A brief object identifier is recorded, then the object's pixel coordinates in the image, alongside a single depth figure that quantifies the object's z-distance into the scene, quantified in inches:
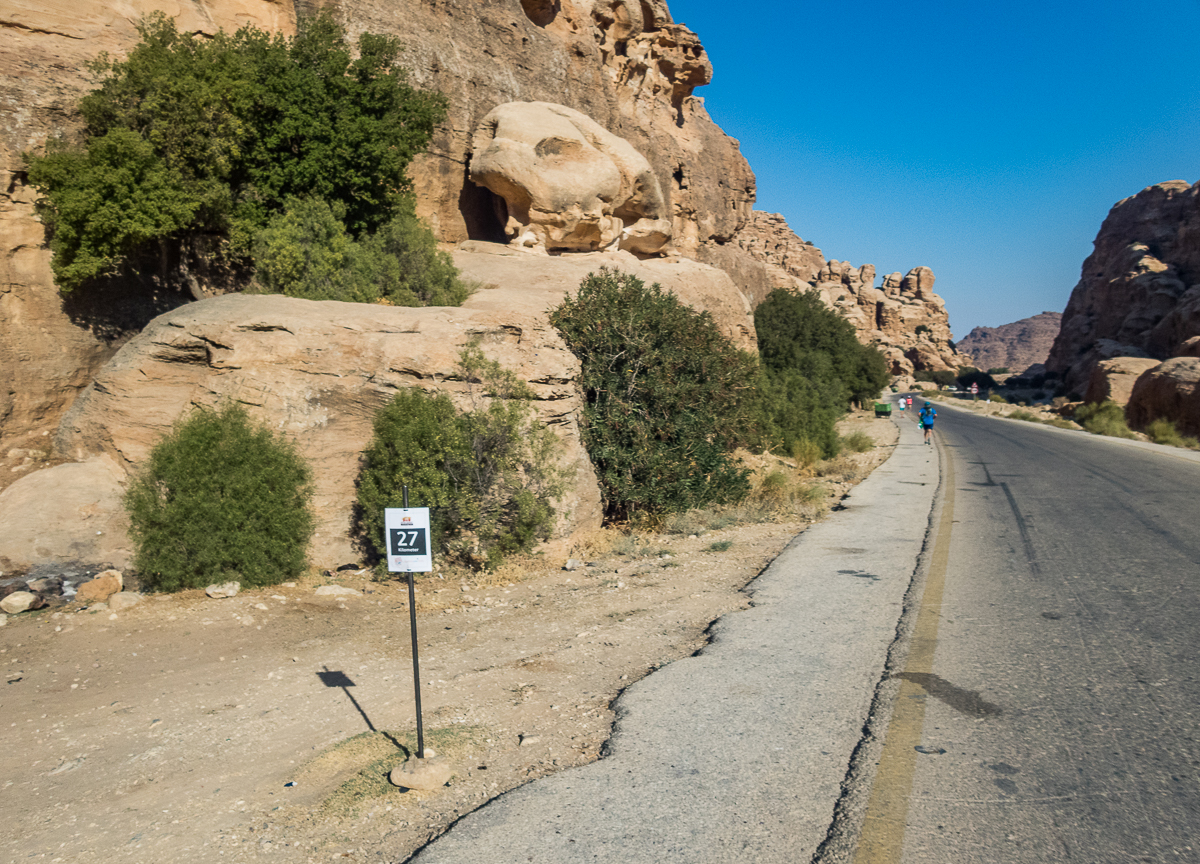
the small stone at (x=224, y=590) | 314.0
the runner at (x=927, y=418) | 1048.2
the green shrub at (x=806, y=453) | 760.3
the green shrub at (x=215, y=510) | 315.3
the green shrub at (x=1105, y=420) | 1082.1
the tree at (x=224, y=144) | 474.6
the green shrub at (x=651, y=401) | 473.1
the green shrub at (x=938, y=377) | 4318.4
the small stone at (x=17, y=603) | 302.4
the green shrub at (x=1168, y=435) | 946.1
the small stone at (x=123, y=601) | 299.5
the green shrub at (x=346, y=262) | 521.3
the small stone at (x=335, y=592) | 328.2
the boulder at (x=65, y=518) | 339.5
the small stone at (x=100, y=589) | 314.8
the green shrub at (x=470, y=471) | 355.9
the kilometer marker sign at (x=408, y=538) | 170.6
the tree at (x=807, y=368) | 841.5
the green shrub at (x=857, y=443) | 984.9
